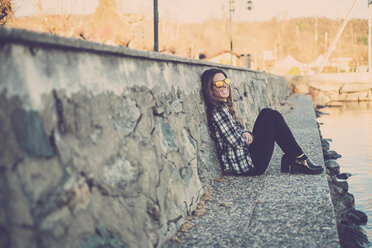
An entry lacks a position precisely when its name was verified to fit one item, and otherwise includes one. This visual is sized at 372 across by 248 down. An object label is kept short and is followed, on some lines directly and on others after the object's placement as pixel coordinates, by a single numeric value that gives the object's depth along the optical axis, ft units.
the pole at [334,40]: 81.97
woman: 12.84
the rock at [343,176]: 22.34
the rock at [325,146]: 27.41
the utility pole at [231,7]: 52.35
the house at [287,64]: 153.58
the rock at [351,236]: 11.54
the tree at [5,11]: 16.53
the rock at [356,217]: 14.98
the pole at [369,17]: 87.09
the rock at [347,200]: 16.18
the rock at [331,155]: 25.89
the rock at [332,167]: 22.25
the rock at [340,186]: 17.49
